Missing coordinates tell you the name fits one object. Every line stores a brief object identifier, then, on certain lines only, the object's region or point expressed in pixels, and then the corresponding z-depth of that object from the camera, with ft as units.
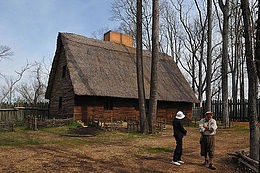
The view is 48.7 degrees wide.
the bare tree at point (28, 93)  182.26
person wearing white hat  31.94
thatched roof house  75.66
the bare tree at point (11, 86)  150.00
